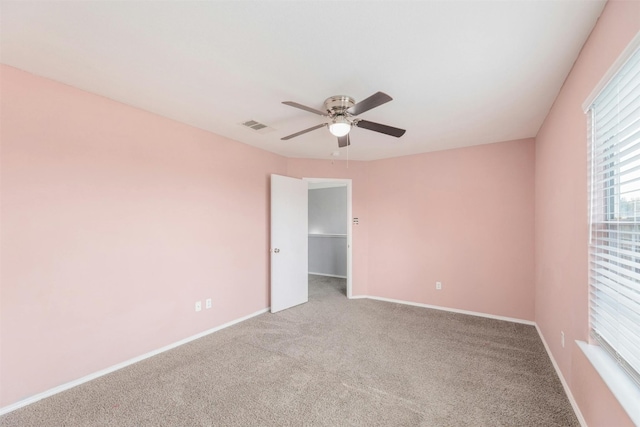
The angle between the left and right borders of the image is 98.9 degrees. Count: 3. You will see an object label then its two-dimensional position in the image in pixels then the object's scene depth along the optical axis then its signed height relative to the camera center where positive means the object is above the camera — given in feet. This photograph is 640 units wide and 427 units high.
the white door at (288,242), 13.42 -1.47
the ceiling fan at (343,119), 7.57 +2.67
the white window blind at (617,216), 4.23 -0.04
